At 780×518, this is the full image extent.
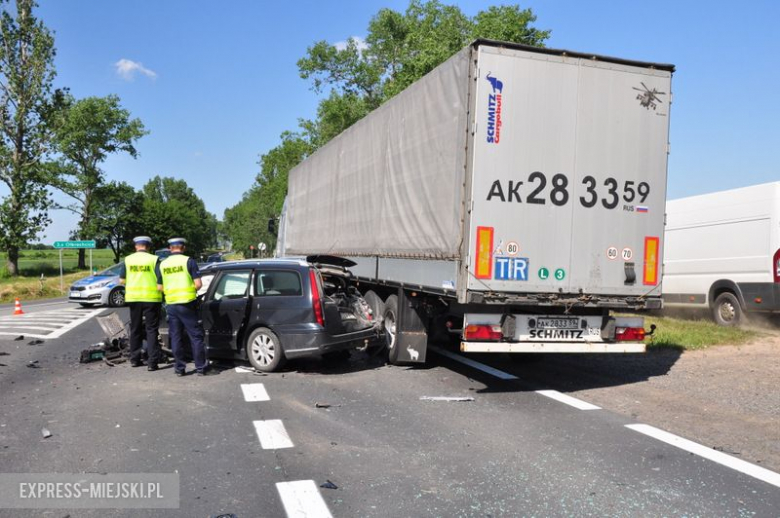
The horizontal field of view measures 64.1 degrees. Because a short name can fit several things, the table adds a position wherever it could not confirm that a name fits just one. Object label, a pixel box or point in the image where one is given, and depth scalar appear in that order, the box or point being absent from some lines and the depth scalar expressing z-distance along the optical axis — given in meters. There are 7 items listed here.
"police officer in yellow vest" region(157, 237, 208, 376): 7.79
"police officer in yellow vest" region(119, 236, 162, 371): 8.12
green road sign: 29.36
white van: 11.53
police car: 19.17
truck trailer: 6.46
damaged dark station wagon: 7.81
